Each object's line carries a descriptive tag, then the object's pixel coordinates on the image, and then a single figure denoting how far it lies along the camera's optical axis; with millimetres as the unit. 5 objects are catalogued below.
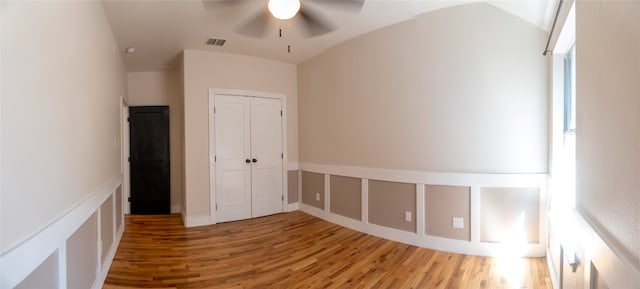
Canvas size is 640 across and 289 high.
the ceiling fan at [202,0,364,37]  1660
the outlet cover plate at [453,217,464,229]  3031
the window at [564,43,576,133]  2373
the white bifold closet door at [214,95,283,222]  4383
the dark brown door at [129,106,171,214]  4957
